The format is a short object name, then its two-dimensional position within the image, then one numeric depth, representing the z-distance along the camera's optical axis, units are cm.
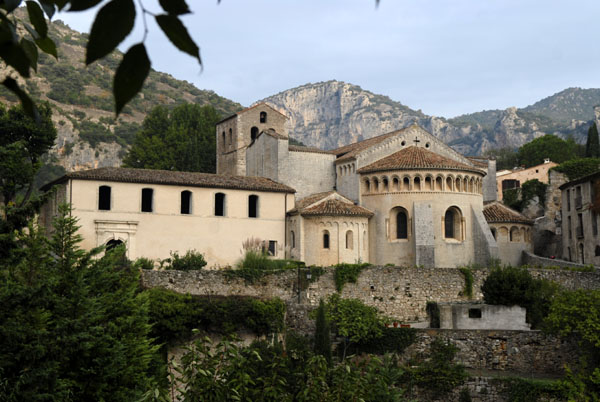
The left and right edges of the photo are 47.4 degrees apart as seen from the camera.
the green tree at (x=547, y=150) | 7206
